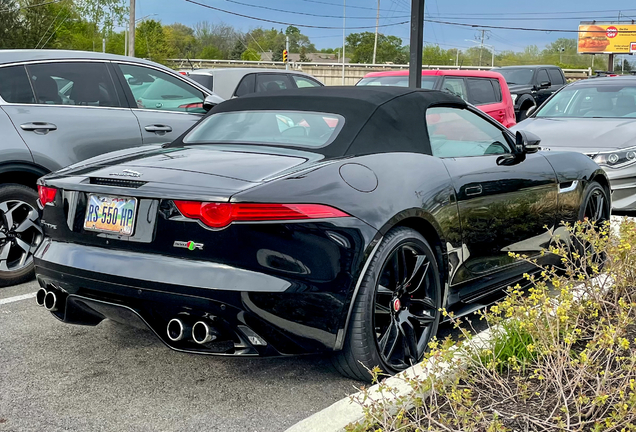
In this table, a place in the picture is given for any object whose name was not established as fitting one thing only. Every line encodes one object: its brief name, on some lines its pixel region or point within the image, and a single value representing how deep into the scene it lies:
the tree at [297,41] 145.12
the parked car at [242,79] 13.02
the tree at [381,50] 129.00
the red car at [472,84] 12.98
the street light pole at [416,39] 8.76
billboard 106.75
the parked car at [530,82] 19.05
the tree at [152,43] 77.75
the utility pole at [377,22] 105.12
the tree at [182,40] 113.06
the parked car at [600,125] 8.45
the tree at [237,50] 133.50
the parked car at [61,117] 5.71
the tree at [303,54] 126.25
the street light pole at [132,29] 41.25
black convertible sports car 3.30
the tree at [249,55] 125.69
